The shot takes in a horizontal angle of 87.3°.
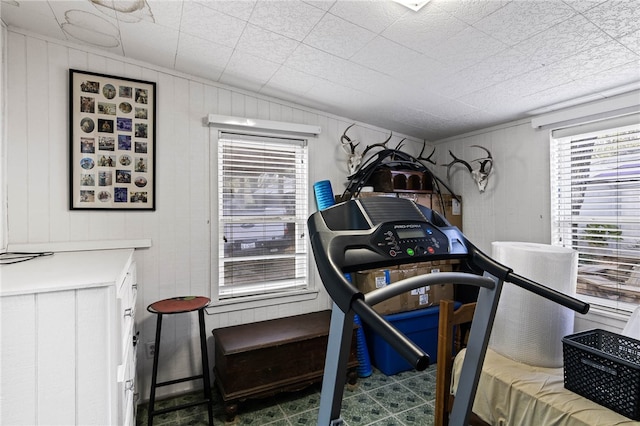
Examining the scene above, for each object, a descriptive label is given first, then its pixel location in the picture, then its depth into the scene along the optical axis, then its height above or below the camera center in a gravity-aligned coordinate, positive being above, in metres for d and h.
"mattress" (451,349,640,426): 1.37 -0.83
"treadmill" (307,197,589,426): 0.86 -0.18
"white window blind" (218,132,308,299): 2.86 -0.03
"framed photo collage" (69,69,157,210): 2.36 +0.51
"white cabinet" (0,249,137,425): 1.11 -0.48
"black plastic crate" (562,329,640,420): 1.34 -0.69
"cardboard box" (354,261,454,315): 2.94 -0.74
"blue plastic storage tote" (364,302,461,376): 2.93 -1.16
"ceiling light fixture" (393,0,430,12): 1.57 +0.98
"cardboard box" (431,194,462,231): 3.56 +0.04
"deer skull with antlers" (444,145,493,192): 3.31 +0.41
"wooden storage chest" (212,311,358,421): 2.32 -1.09
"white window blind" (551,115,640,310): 2.41 +0.05
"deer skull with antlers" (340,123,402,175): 3.31 +0.60
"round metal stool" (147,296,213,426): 2.15 -0.75
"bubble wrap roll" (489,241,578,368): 1.76 -0.54
